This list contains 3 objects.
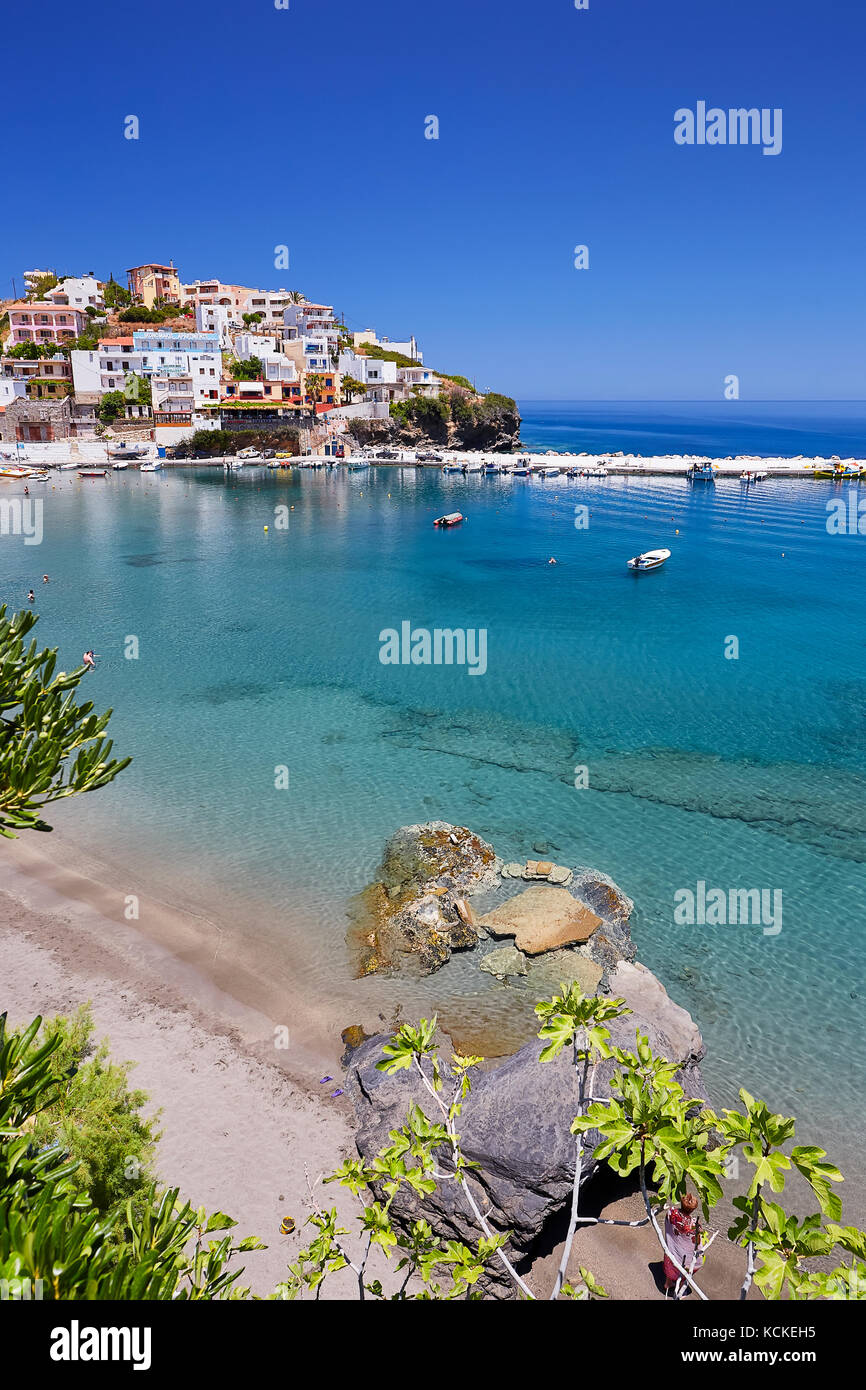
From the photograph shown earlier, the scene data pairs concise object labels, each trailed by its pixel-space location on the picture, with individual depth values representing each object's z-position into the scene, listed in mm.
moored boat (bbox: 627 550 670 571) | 60156
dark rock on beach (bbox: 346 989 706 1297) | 10797
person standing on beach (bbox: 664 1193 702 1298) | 10297
